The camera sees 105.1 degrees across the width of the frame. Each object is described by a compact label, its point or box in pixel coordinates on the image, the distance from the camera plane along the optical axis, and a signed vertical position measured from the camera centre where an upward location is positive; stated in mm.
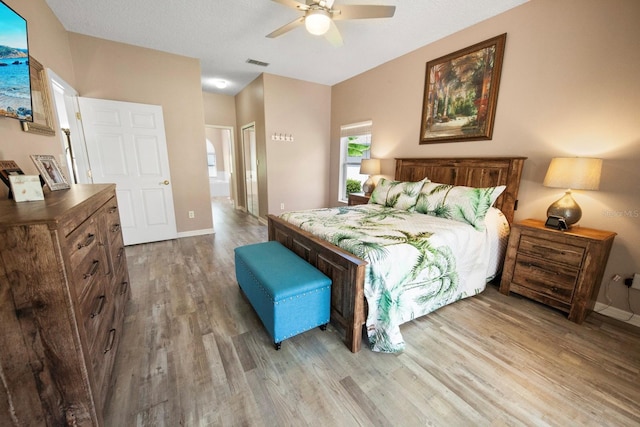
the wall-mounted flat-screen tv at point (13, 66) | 1333 +537
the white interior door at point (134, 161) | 3242 +4
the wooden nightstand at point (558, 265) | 1917 -822
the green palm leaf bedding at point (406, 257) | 1654 -711
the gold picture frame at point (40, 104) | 1892 +462
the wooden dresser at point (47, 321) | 863 -604
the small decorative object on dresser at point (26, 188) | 1198 -139
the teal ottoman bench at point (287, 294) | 1600 -881
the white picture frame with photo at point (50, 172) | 1642 -80
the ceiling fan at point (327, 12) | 2004 +1253
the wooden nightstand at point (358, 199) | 3871 -565
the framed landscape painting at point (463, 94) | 2645 +837
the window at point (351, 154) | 4613 +193
